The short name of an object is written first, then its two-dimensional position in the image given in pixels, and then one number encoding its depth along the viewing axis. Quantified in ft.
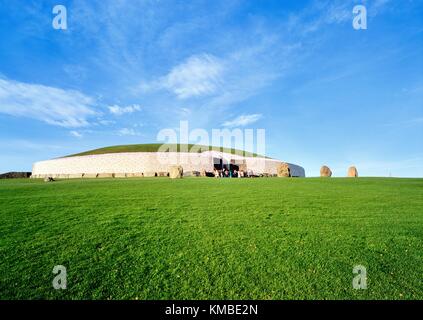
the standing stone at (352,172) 112.98
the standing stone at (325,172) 118.73
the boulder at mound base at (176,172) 101.91
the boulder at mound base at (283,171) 115.40
